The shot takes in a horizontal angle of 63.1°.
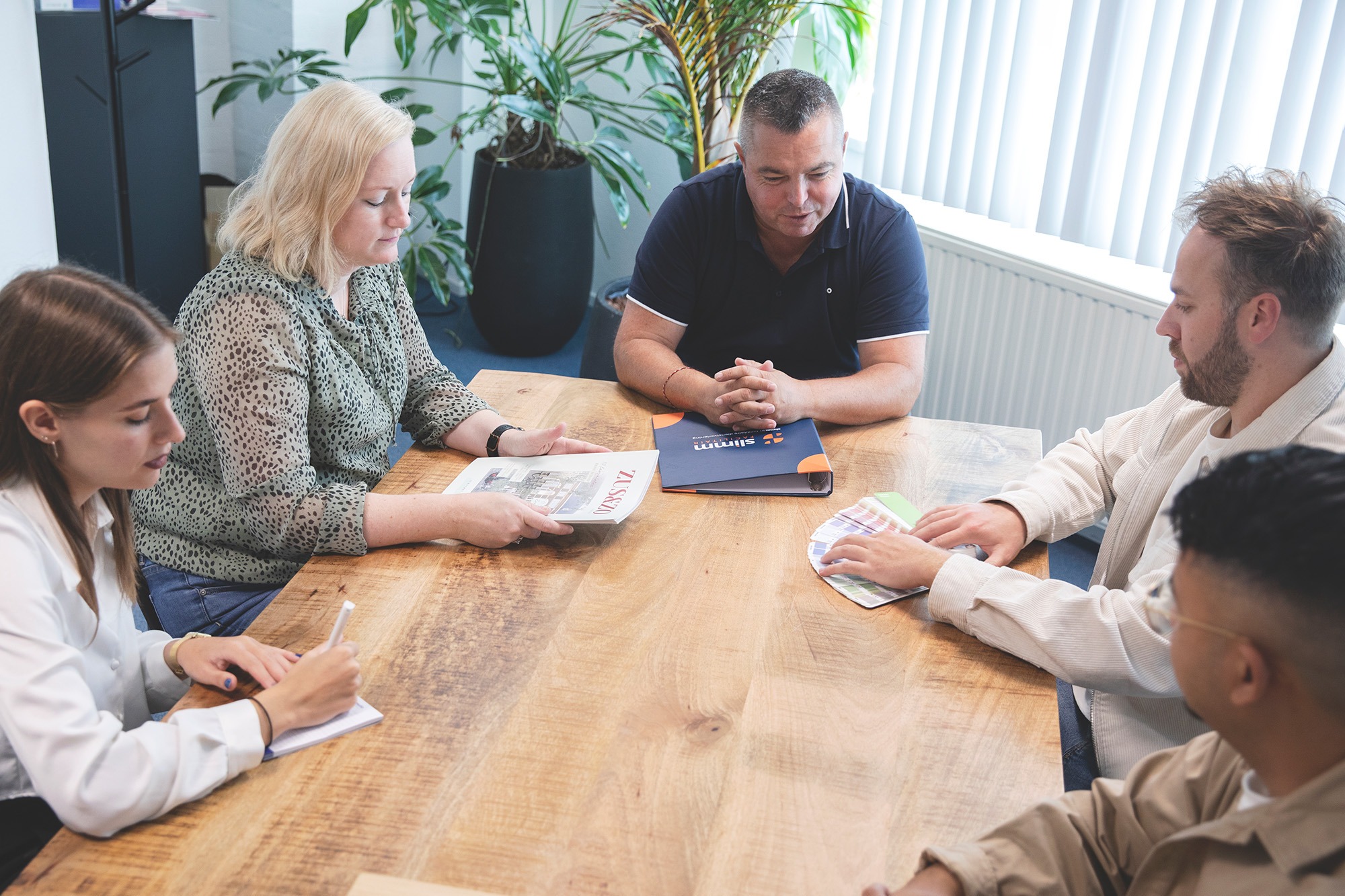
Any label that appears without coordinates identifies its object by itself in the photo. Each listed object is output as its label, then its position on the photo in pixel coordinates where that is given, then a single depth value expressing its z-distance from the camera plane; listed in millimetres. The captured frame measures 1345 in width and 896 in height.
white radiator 2729
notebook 1125
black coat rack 2695
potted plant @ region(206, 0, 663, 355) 3314
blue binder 1723
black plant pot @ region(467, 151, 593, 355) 3760
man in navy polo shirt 2043
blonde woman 1492
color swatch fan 1453
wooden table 991
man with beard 1307
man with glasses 785
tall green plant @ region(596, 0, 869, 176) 2979
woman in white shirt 1006
